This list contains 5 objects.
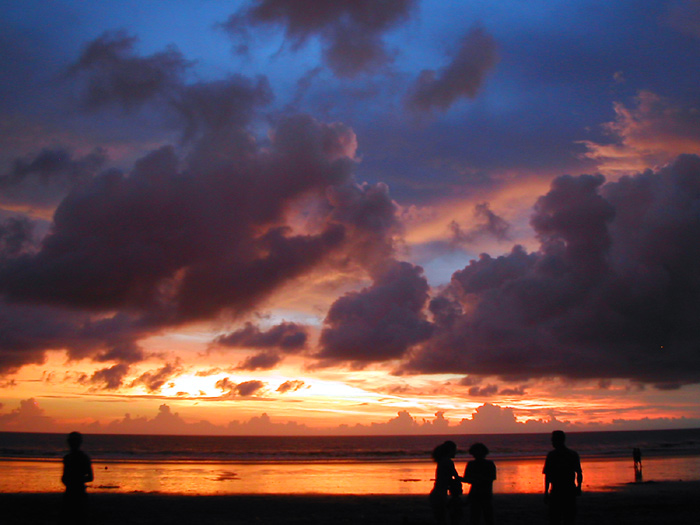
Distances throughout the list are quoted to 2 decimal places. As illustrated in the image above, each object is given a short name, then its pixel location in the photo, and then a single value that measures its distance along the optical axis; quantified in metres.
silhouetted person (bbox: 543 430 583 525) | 10.05
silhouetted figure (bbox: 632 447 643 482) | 35.33
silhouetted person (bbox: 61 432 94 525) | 10.01
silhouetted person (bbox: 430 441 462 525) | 10.35
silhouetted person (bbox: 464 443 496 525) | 10.52
